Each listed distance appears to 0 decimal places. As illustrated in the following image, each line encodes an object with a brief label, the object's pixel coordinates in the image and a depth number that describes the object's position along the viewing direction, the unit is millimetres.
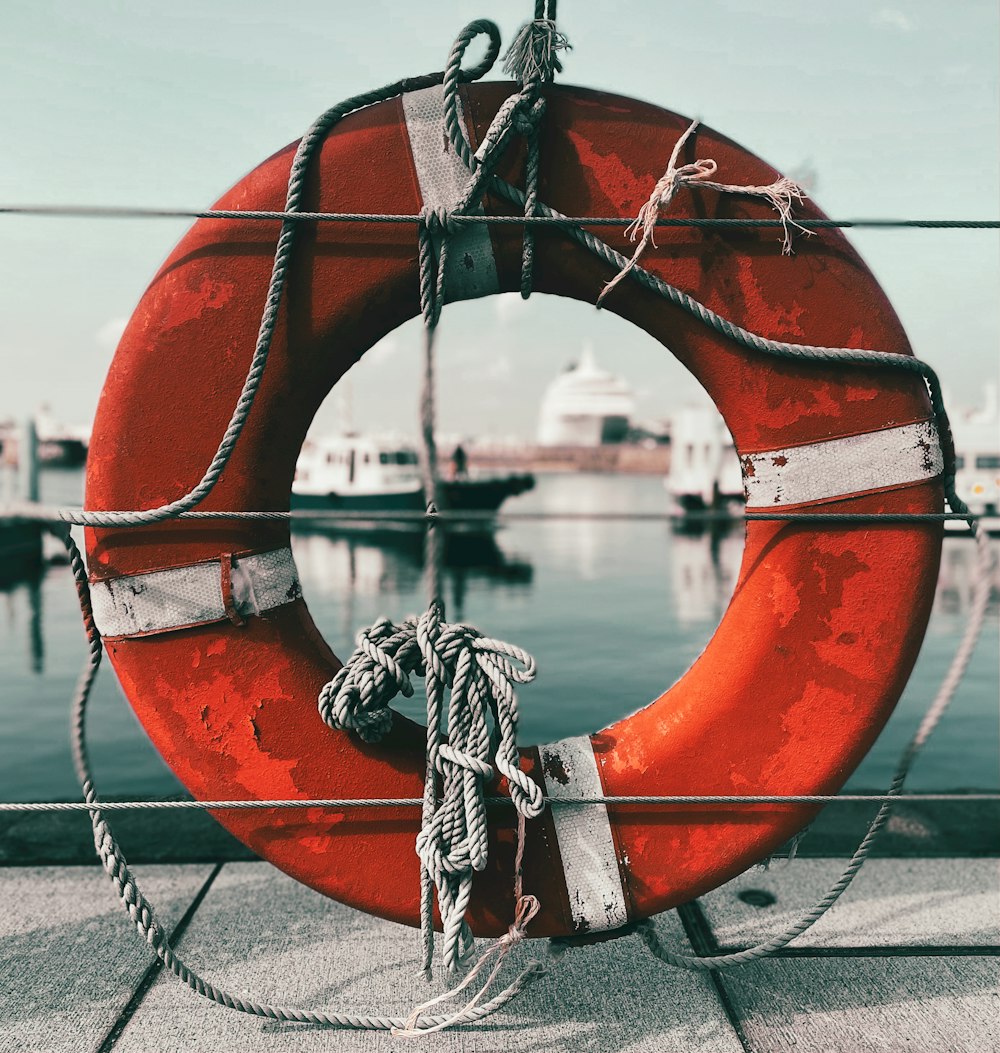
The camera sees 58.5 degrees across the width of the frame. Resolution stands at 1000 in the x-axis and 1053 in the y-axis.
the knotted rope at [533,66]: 1419
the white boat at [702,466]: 21953
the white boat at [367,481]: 18953
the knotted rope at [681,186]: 1411
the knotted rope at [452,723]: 1412
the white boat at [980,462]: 17047
